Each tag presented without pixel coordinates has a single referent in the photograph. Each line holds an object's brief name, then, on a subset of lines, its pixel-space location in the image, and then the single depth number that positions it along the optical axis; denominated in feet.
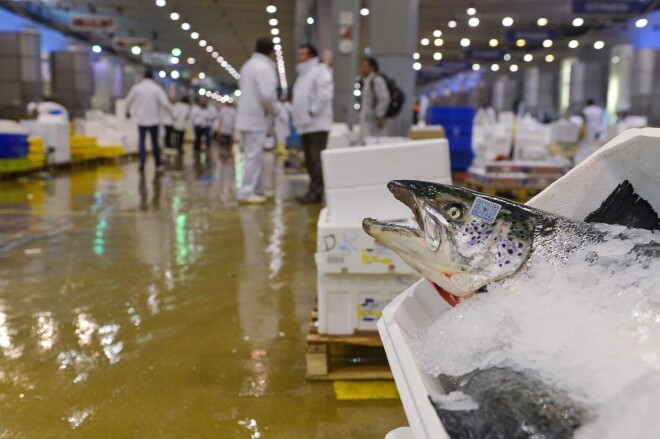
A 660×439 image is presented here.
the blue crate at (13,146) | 34.42
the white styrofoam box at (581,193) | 4.68
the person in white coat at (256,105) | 26.13
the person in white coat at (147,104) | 42.42
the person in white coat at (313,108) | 26.66
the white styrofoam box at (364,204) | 10.32
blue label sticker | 4.32
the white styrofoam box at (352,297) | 9.91
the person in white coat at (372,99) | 28.09
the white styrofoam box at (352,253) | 9.72
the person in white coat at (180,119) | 69.62
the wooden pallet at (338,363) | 9.71
